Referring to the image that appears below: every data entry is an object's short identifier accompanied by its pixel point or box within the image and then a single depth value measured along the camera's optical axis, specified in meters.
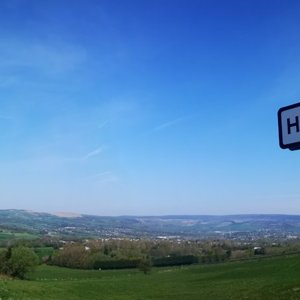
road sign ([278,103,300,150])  3.03
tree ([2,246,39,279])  66.46
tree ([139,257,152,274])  81.36
